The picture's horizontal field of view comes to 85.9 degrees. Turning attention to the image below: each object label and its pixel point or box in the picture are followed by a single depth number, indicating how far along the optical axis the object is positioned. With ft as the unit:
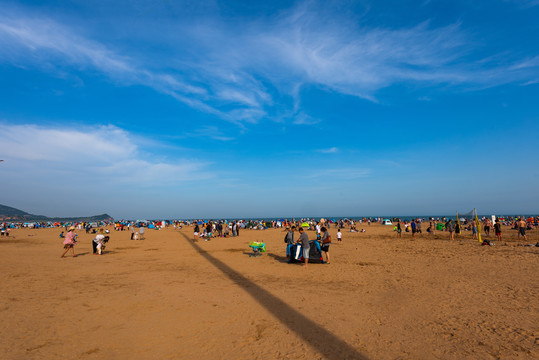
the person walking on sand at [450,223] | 76.39
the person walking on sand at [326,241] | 41.36
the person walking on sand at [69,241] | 48.80
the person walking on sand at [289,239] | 44.46
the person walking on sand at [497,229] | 68.91
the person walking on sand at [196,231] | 82.53
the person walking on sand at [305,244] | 39.54
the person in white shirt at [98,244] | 53.88
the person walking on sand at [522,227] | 69.36
